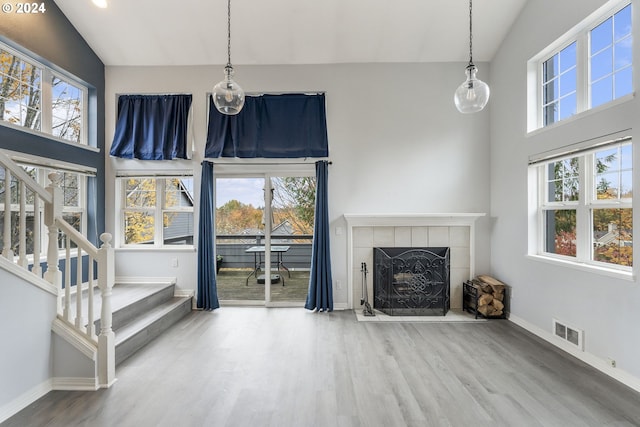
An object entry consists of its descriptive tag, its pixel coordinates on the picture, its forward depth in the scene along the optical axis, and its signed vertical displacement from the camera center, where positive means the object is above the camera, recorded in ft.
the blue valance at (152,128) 14.84 +4.31
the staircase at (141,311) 10.25 -4.05
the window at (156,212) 15.53 +0.14
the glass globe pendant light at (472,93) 8.39 +3.39
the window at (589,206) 8.85 +0.26
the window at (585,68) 8.91 +4.98
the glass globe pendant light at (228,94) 8.61 +3.45
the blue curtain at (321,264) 14.51 -2.39
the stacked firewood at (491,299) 13.41 -3.79
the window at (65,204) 11.39 +0.47
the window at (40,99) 11.28 +4.83
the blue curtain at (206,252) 14.65 -1.81
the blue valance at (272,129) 14.88 +4.23
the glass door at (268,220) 15.44 -0.28
